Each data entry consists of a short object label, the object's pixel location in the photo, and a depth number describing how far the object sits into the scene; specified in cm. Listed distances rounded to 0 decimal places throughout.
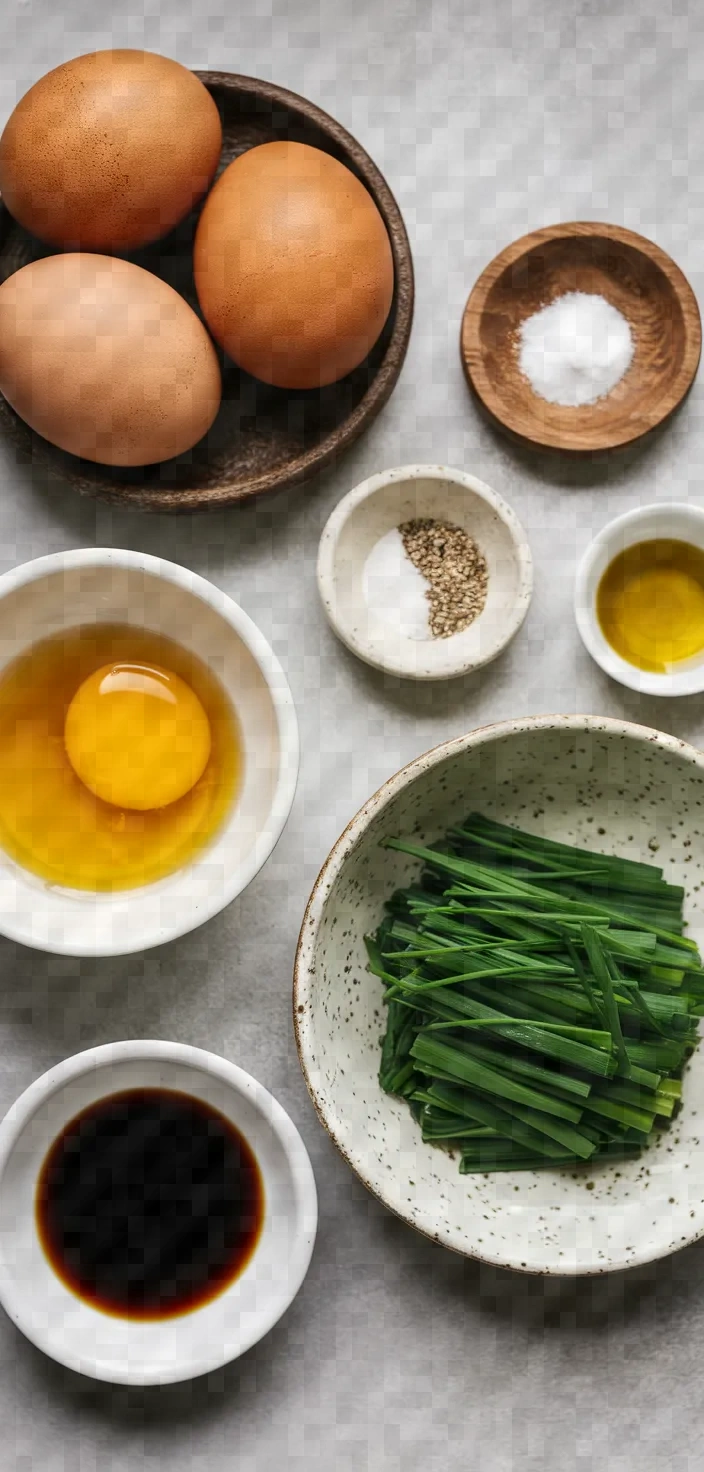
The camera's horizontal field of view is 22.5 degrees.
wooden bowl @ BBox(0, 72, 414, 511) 44
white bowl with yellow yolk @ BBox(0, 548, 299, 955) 42
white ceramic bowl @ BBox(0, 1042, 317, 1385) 42
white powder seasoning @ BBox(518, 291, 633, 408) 46
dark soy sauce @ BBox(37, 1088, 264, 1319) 44
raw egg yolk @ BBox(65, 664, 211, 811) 44
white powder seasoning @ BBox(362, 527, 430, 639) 46
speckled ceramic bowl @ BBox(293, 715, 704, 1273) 42
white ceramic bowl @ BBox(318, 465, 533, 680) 45
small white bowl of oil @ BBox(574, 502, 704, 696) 45
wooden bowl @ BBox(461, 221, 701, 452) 46
